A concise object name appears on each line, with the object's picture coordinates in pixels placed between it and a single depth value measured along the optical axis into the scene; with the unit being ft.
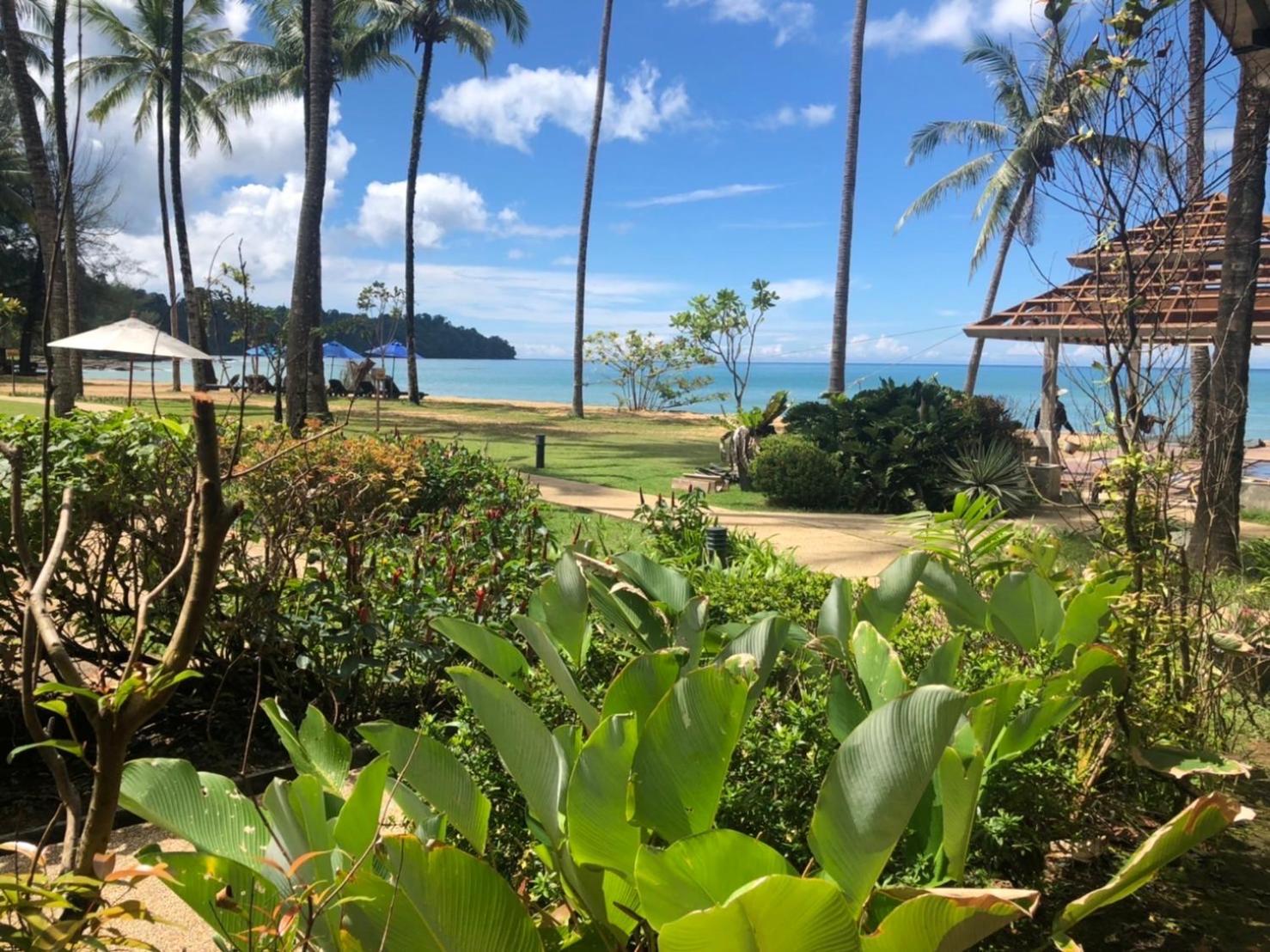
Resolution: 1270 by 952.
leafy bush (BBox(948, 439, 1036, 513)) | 36.45
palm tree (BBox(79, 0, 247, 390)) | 100.32
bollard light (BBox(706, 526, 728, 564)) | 15.14
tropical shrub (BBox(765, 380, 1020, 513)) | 38.32
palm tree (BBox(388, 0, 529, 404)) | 99.25
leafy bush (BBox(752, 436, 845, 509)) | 37.83
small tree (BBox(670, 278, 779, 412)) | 88.99
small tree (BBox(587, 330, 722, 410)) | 113.09
